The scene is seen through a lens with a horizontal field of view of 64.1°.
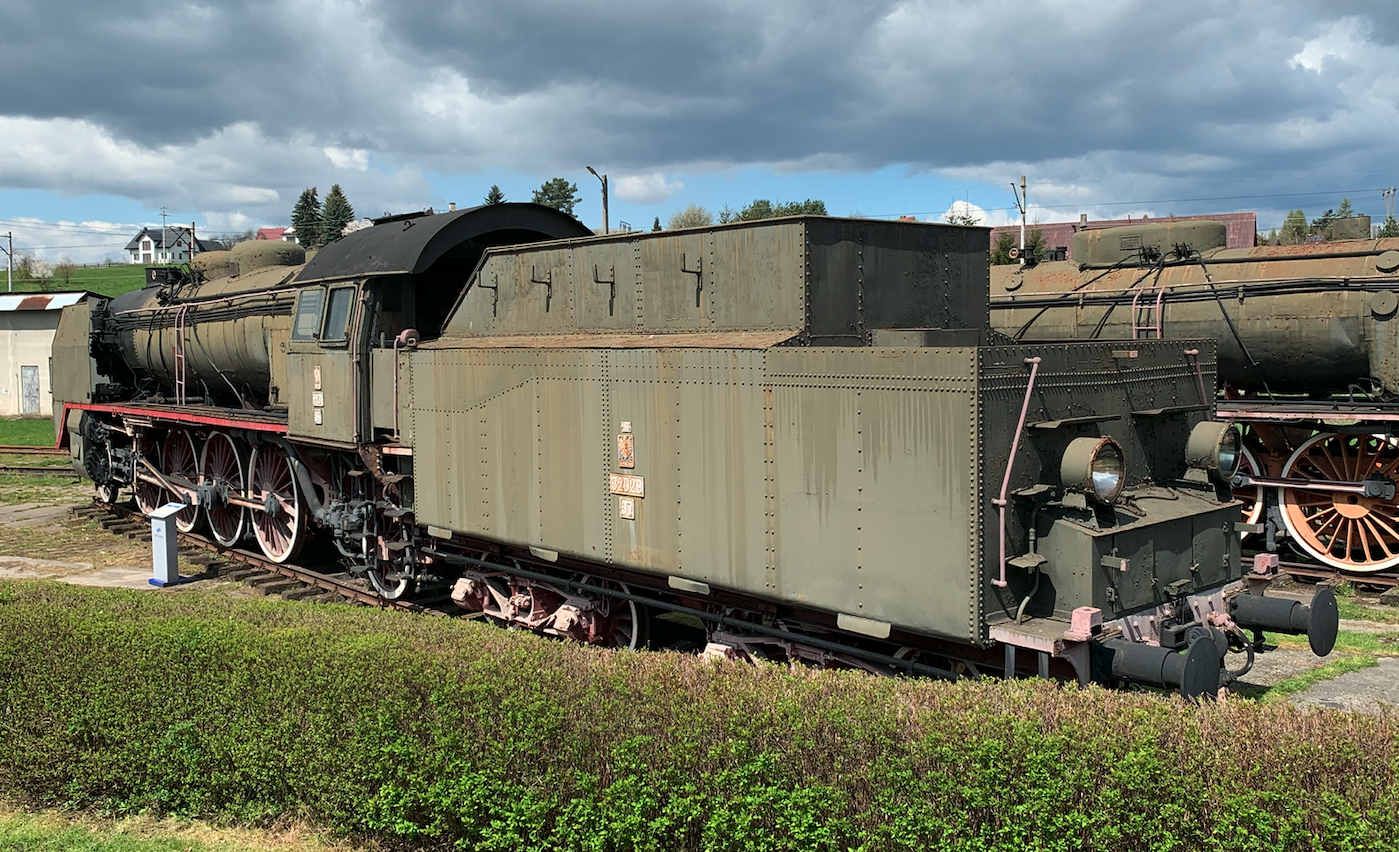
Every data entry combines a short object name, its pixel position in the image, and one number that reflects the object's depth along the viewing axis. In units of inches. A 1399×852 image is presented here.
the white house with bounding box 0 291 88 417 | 1331.2
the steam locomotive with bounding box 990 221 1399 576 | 470.6
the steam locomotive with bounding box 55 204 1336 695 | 235.0
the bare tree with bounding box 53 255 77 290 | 3068.4
